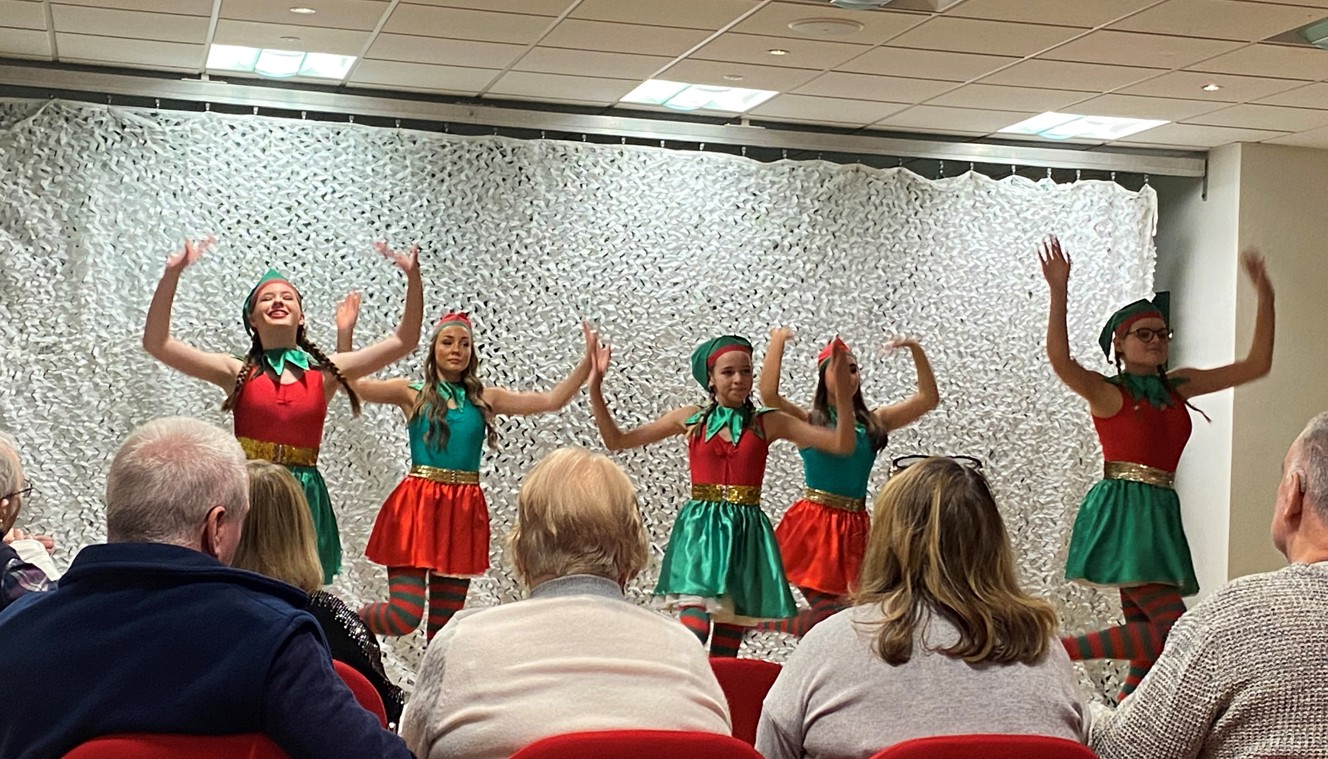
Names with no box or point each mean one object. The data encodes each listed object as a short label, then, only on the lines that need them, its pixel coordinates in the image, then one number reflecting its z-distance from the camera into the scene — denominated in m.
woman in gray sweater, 2.21
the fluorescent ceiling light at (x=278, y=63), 6.14
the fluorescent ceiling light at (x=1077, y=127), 7.02
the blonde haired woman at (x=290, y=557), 2.88
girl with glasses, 5.47
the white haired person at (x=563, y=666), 2.12
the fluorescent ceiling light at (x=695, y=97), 6.62
